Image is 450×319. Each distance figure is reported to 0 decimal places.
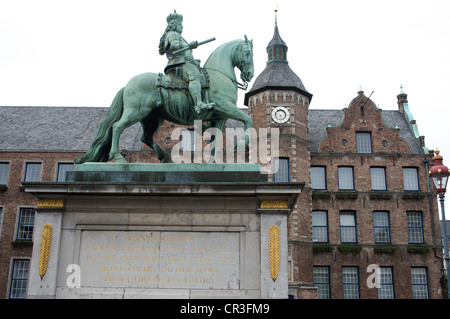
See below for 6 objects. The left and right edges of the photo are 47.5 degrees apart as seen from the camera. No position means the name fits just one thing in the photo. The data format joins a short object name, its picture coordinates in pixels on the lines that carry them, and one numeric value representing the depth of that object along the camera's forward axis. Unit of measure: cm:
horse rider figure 1072
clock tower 3459
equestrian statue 1099
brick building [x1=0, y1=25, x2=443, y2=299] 3597
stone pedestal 945
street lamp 1598
